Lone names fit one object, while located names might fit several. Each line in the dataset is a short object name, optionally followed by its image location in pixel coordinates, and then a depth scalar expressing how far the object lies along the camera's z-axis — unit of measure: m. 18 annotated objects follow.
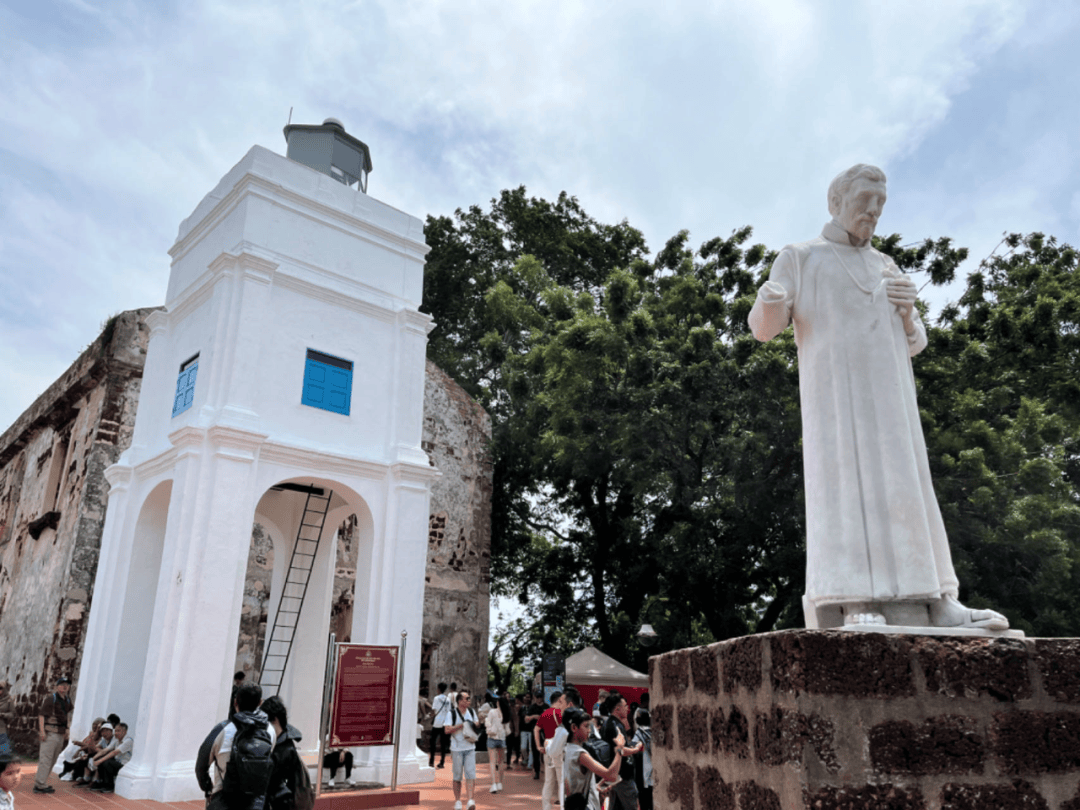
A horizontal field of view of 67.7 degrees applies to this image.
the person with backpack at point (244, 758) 4.12
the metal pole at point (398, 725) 8.38
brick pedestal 2.13
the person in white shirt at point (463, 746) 8.34
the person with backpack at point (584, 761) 5.54
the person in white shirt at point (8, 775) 3.73
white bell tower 8.73
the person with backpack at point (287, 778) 4.25
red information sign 8.06
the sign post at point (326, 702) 7.65
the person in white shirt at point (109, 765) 8.74
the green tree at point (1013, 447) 11.75
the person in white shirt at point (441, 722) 9.50
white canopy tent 13.70
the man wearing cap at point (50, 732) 8.66
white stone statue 2.78
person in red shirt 8.91
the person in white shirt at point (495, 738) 10.25
